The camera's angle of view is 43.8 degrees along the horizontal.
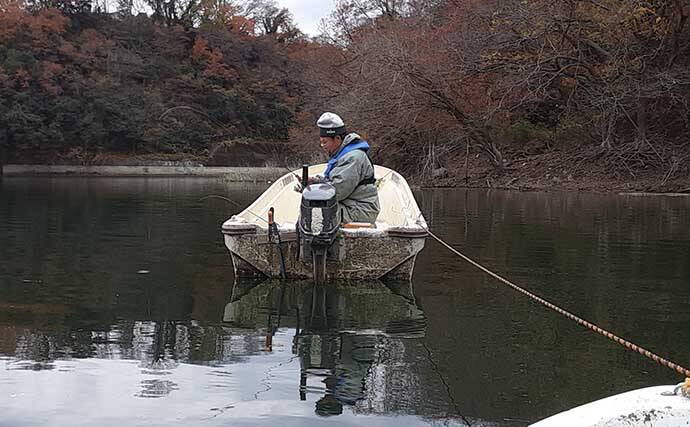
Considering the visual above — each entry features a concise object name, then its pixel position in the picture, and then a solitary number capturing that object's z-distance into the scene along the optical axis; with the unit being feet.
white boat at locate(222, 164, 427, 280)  24.12
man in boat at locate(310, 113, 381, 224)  24.62
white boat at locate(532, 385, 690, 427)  7.61
